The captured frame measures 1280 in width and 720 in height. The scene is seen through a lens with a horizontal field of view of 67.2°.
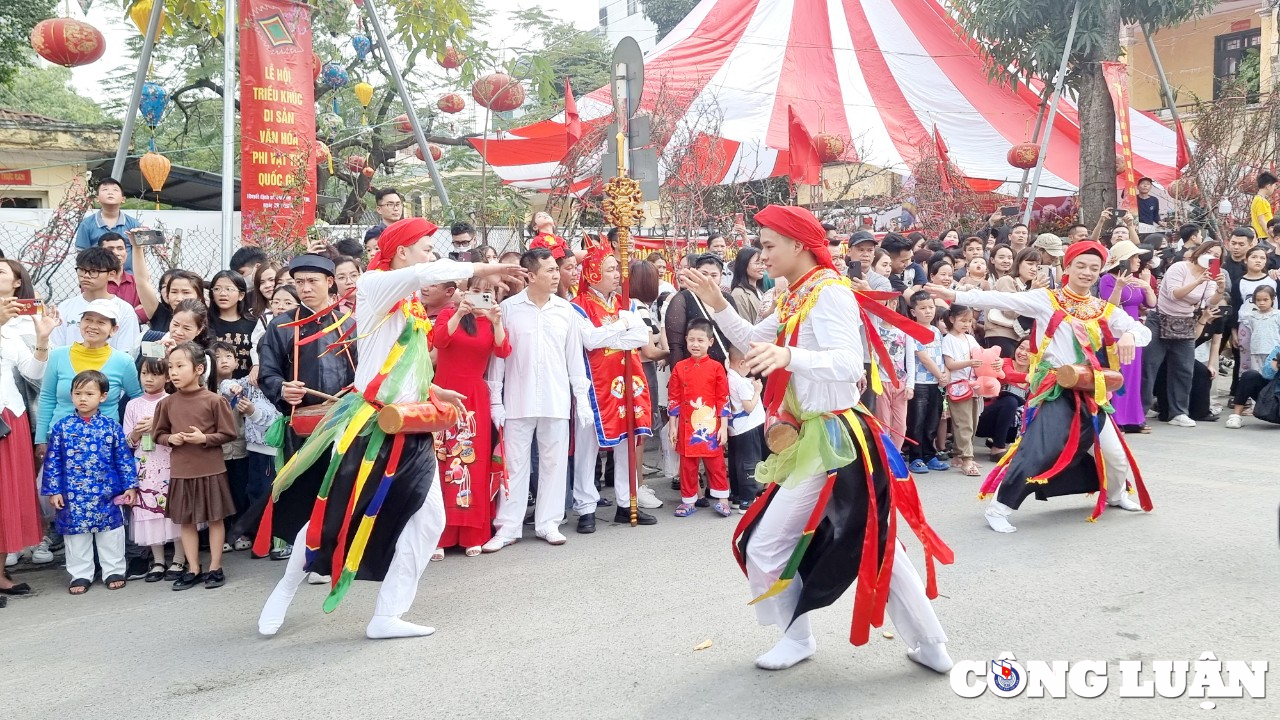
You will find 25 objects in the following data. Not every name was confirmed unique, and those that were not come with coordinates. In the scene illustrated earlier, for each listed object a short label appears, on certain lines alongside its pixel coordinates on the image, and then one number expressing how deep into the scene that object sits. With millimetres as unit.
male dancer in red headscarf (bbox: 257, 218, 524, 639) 4172
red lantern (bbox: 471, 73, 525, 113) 12711
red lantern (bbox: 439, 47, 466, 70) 12177
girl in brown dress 5188
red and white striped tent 15477
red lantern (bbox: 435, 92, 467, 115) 15867
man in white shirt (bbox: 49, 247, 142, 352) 5570
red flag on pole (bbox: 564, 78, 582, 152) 12133
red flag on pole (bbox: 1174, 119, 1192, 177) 14863
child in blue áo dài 5105
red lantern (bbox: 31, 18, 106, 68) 9797
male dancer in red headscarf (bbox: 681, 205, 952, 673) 3594
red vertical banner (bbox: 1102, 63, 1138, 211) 12914
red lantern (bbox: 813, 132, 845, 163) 13586
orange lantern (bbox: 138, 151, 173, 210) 9773
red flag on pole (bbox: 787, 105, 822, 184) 13586
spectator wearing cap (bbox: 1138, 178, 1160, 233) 14375
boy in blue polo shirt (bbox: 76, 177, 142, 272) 7051
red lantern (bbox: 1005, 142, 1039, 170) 14477
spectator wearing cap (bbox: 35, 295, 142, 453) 5301
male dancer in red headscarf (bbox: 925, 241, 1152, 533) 5734
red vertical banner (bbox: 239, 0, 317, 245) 8195
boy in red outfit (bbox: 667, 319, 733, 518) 6461
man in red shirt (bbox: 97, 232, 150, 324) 6277
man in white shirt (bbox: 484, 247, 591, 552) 5879
